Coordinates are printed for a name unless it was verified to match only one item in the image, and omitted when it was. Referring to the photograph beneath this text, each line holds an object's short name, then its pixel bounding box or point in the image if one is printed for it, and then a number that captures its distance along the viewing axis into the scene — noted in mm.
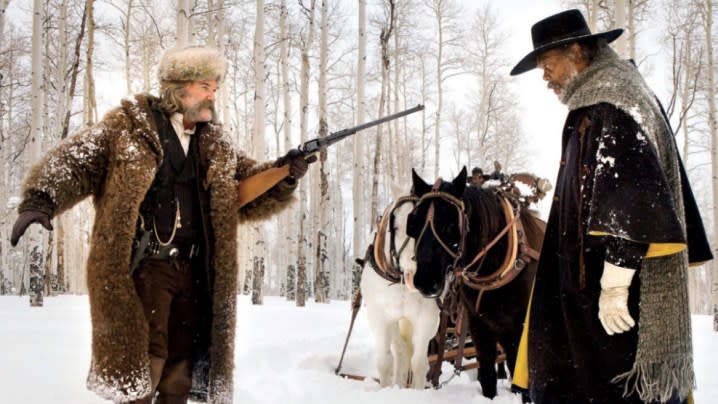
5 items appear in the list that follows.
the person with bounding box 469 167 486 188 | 4977
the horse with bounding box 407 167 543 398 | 3729
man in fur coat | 2287
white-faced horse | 4195
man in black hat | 1743
